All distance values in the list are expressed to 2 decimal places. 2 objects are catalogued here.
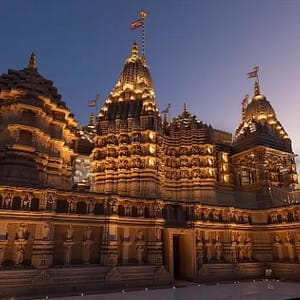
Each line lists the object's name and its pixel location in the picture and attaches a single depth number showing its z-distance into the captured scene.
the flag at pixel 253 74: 44.65
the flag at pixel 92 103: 56.82
